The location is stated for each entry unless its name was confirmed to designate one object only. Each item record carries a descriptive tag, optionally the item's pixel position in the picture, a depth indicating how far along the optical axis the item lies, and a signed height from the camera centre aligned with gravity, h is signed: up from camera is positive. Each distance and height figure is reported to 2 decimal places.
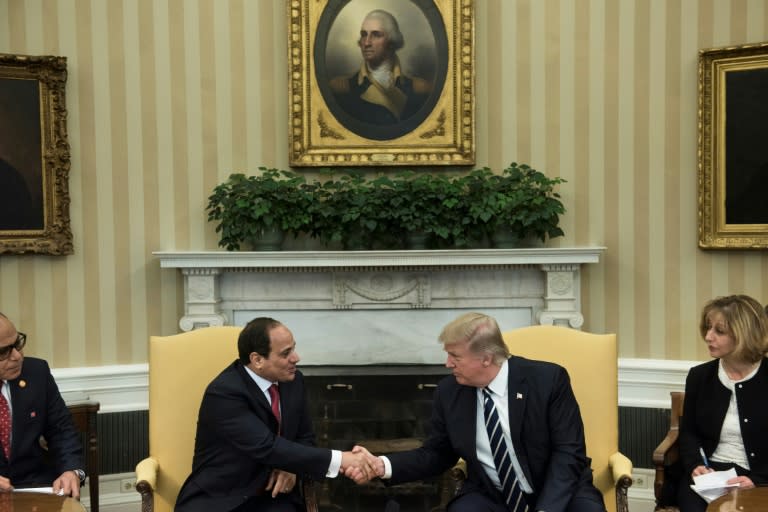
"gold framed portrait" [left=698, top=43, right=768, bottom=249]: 4.63 +0.51
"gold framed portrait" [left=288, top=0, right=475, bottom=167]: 4.96 +1.00
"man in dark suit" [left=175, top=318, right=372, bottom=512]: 3.00 -0.82
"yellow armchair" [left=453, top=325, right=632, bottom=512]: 3.35 -0.63
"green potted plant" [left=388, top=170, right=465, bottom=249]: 4.71 +0.16
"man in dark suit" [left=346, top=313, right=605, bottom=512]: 2.85 -0.73
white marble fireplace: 4.81 -0.40
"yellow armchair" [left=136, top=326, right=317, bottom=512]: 3.38 -0.69
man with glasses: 3.20 -0.80
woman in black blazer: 3.20 -0.73
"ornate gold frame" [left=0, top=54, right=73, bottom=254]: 4.77 +0.48
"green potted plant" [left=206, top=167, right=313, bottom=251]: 4.71 +0.18
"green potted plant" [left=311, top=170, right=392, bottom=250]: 4.71 +0.15
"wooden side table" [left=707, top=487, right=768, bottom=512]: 2.48 -0.90
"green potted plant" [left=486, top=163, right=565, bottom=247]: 4.70 +0.17
